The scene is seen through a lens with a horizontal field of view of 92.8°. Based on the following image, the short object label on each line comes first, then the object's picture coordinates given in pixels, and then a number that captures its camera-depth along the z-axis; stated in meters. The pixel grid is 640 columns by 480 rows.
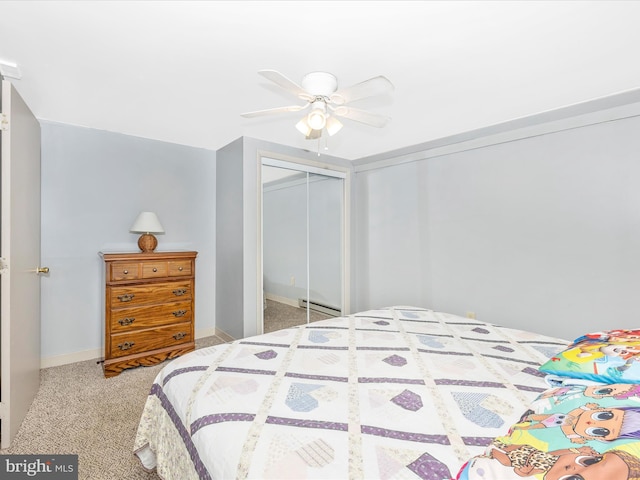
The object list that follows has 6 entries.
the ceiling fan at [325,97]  1.65
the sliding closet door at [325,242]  3.87
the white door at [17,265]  1.79
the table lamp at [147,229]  3.05
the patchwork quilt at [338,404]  0.89
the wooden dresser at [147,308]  2.75
